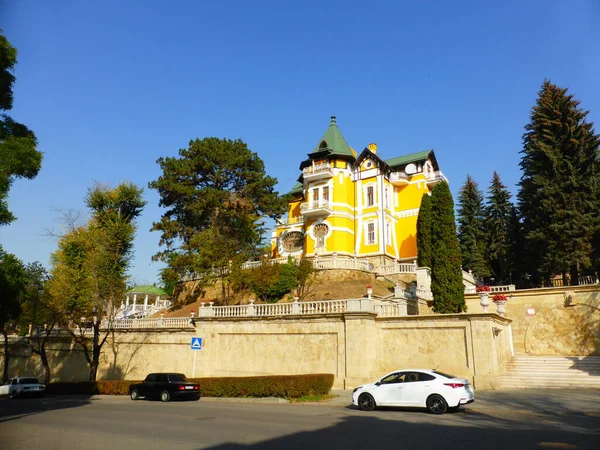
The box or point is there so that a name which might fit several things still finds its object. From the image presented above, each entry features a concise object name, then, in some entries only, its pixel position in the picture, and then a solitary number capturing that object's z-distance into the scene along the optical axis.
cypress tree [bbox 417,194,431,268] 29.74
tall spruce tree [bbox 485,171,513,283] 42.31
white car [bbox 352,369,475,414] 13.61
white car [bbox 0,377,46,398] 27.28
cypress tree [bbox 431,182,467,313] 24.39
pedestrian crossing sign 22.59
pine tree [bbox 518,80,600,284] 32.12
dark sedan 20.62
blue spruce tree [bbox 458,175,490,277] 44.78
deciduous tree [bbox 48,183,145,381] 29.27
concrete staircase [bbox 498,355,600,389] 19.31
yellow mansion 47.25
